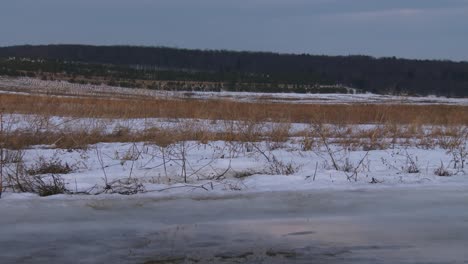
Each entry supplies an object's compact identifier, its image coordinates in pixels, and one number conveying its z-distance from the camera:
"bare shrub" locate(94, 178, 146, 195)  8.23
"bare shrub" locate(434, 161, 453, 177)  9.82
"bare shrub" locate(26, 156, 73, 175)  9.31
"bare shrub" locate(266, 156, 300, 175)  9.66
